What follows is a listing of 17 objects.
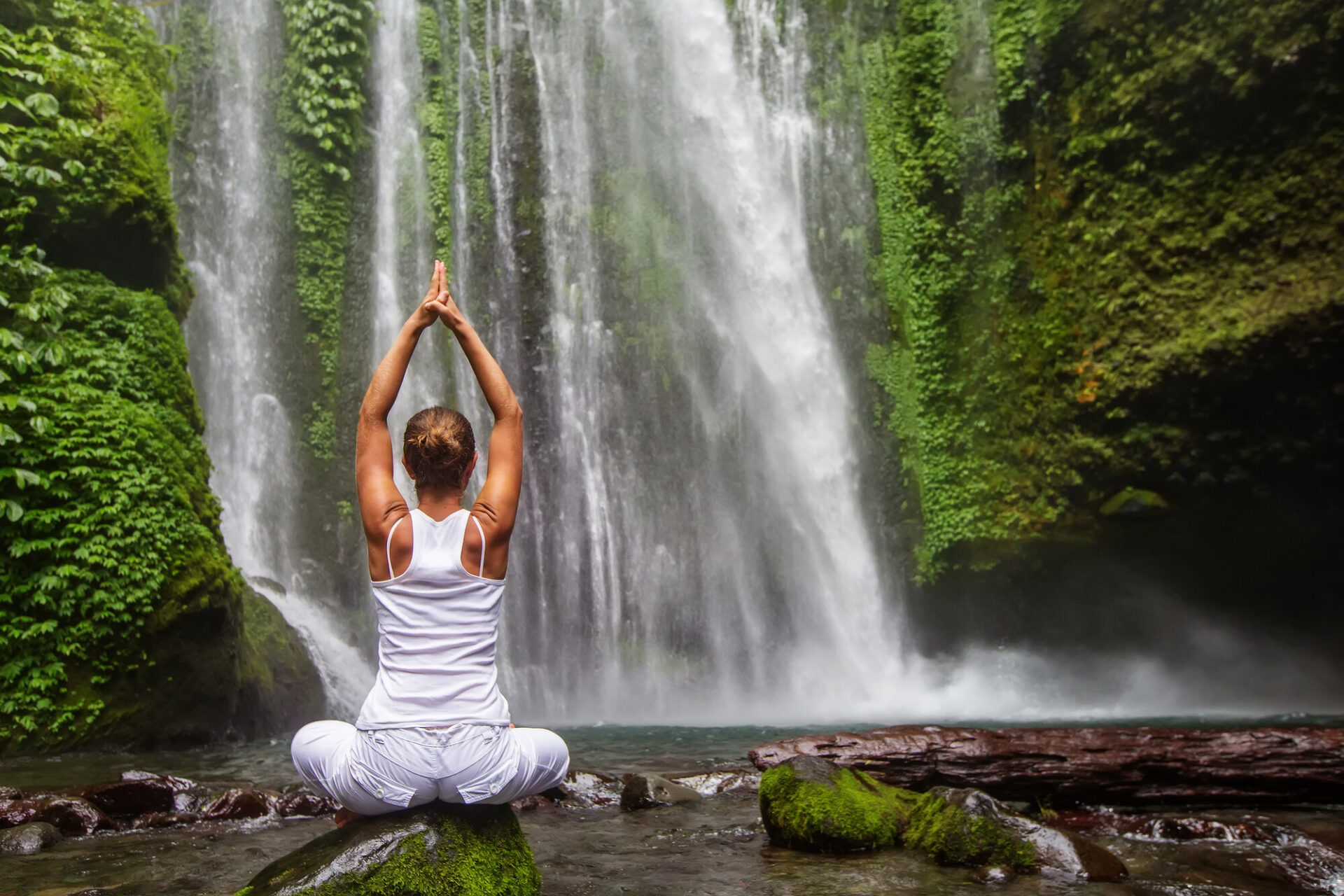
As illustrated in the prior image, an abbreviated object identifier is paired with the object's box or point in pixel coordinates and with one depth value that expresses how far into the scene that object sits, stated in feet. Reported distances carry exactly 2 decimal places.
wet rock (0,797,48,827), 16.51
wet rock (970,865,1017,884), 12.49
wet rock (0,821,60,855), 15.10
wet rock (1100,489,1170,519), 37.86
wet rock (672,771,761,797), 20.26
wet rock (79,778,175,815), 17.72
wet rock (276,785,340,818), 18.30
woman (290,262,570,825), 9.27
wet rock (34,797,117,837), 16.53
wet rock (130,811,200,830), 17.28
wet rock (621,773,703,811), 18.69
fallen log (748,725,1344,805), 16.71
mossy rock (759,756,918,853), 14.32
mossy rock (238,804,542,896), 9.34
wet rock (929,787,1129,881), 12.73
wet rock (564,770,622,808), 19.17
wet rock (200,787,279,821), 17.80
